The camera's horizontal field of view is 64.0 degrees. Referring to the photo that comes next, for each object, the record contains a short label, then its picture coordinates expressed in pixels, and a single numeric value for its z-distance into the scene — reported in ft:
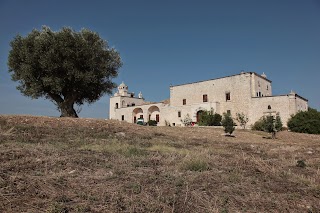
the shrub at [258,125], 112.53
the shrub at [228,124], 68.37
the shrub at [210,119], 122.93
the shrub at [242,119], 115.29
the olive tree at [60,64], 61.52
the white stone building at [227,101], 122.01
